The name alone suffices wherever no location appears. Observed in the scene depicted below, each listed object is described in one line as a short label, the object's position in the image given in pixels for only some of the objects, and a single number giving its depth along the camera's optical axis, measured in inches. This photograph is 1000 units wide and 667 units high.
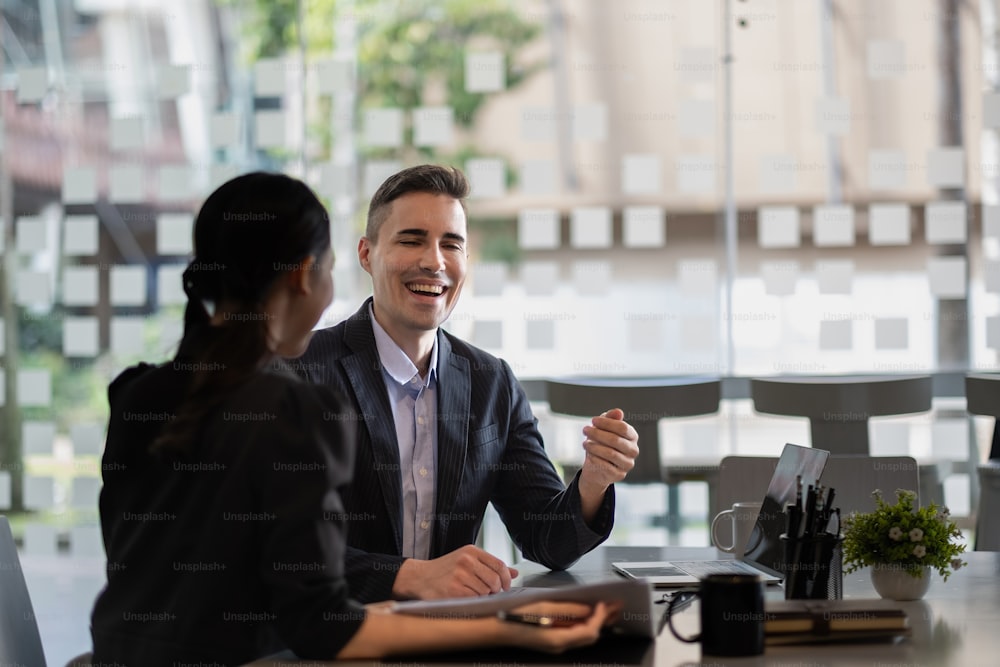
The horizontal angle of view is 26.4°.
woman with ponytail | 112.6
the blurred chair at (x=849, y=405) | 220.0
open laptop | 132.7
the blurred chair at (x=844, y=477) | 156.6
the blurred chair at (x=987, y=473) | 203.8
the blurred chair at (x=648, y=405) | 223.7
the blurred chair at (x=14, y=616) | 133.3
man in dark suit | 139.1
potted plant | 128.9
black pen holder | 128.0
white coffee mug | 139.5
